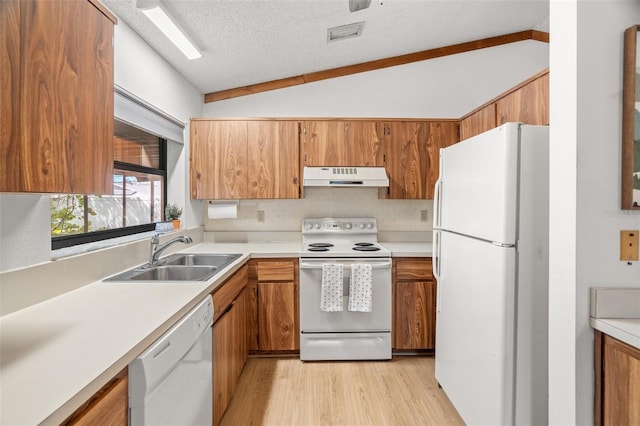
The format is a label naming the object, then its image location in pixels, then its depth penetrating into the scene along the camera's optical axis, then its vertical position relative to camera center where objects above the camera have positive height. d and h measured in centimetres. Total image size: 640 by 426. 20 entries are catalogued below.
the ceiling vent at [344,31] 244 +139
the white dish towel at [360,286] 260 -61
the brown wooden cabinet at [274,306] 270 -79
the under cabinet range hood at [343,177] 289 +30
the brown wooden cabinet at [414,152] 303 +55
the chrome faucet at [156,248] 208 -24
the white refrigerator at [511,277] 150 -31
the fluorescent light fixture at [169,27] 174 +110
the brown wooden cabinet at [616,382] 102 -56
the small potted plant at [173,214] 276 -3
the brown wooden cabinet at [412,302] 274 -77
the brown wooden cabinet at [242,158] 300 +48
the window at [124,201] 179 +5
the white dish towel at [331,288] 260 -62
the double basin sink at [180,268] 191 -38
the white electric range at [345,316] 265 -86
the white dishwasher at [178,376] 98 -61
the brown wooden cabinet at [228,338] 181 -82
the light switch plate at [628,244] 117 -12
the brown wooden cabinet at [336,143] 301 +63
